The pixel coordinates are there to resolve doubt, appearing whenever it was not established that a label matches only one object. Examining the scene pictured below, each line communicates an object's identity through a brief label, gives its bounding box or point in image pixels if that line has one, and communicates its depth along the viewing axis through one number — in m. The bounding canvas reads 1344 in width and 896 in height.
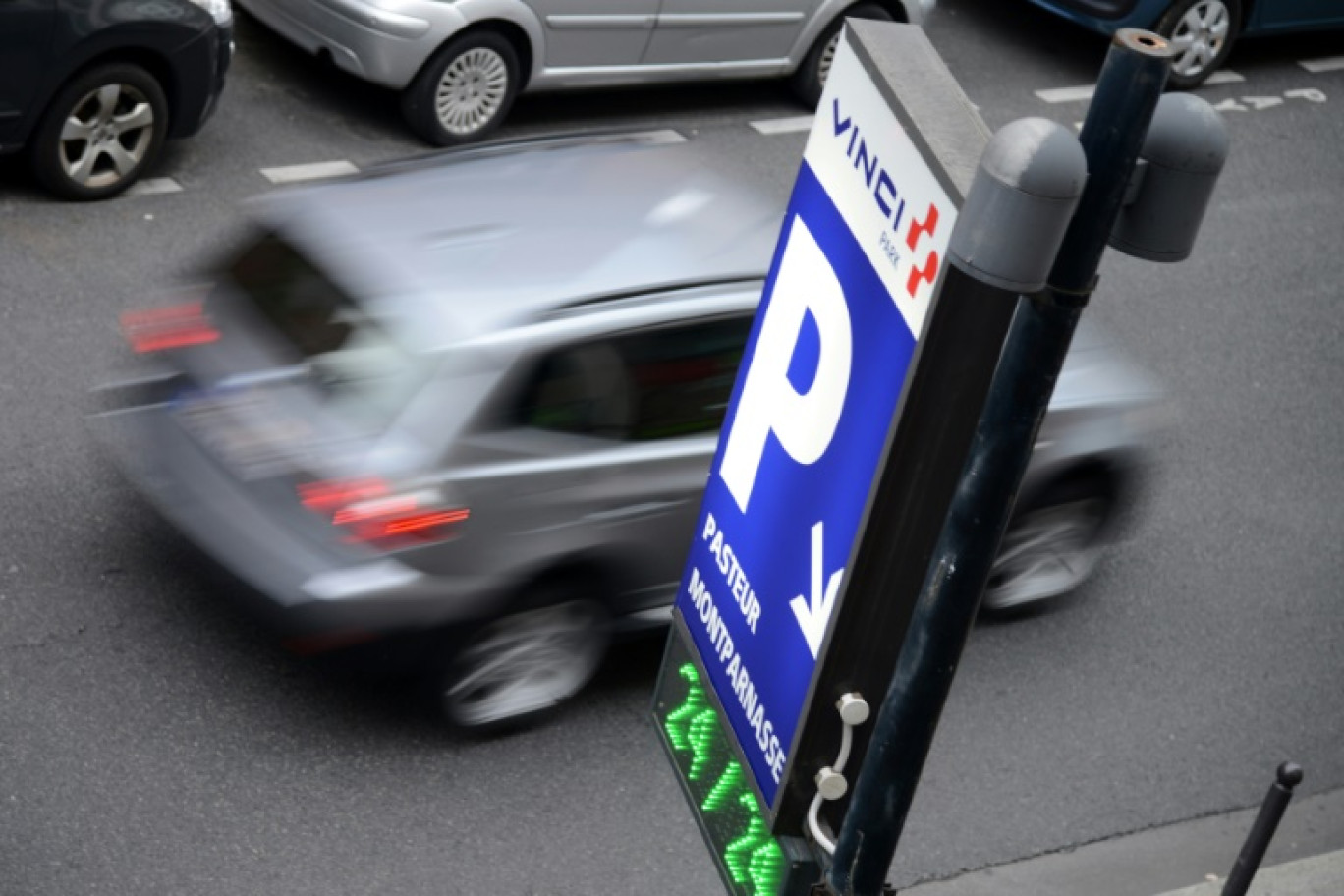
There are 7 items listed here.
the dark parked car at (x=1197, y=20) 27.22
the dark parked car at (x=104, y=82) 18.00
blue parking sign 6.39
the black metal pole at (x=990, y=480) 5.79
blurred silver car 12.48
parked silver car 21.09
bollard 11.48
